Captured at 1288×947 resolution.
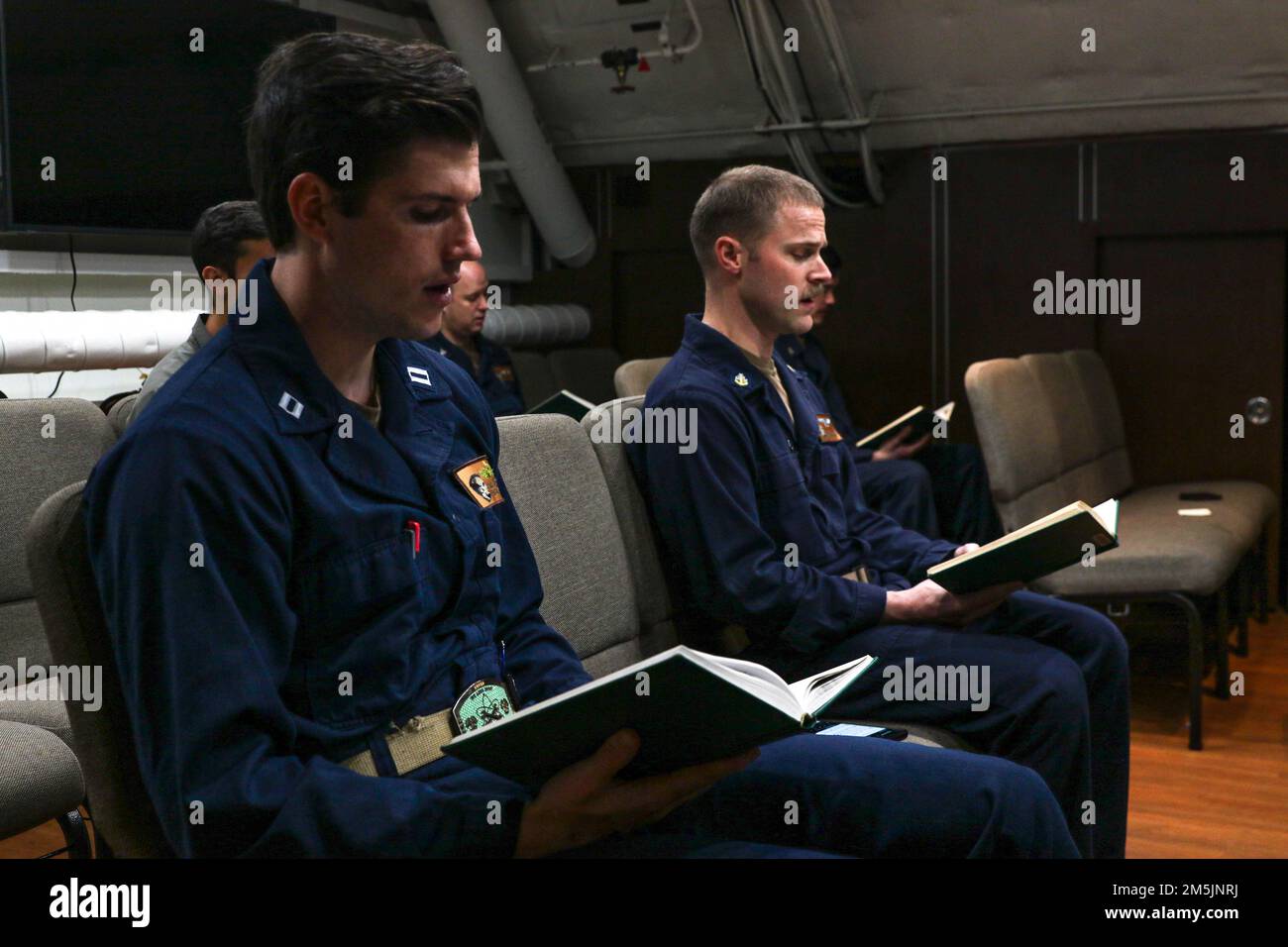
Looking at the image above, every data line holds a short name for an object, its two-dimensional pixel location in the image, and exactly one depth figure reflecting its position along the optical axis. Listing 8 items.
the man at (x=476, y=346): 4.32
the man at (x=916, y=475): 4.44
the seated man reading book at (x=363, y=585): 1.09
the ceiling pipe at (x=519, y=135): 5.67
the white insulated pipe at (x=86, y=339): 3.73
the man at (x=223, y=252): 2.66
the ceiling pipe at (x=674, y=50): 5.52
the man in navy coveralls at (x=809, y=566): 2.15
